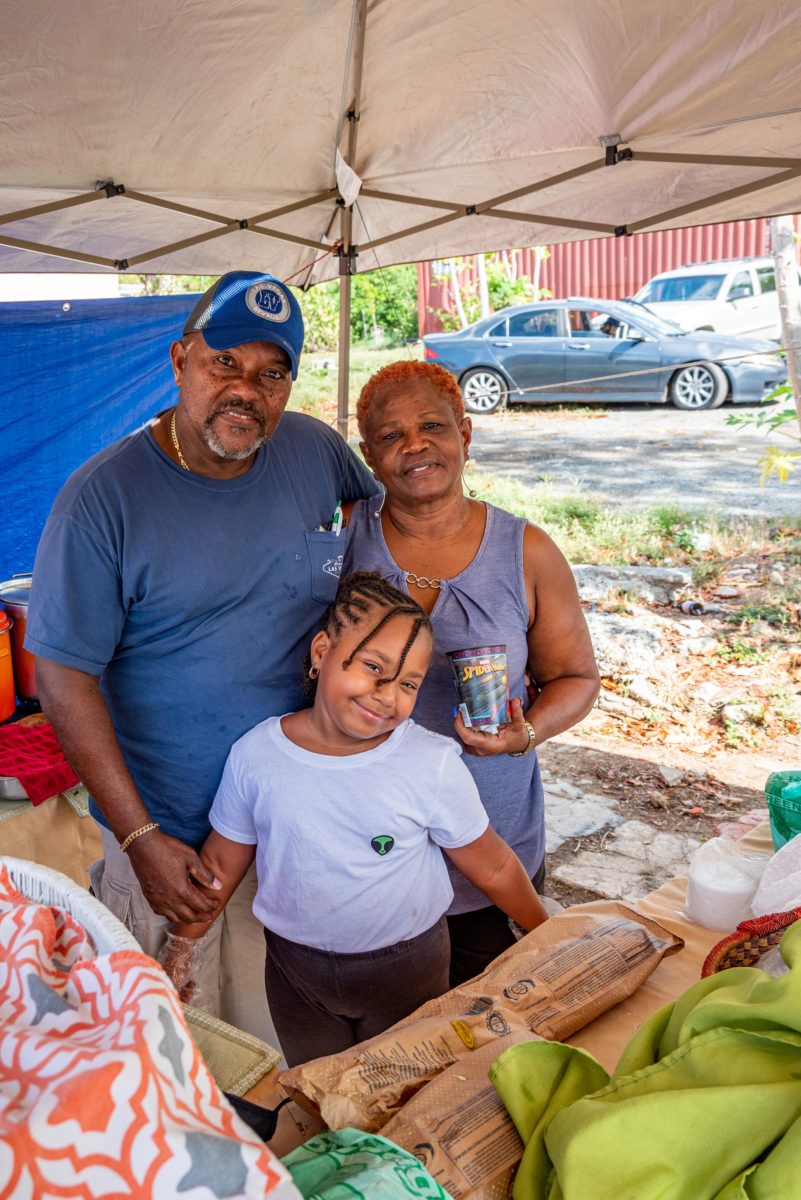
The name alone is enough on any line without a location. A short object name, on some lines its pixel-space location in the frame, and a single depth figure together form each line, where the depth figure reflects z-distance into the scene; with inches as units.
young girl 78.7
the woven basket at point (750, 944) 59.4
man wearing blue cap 84.7
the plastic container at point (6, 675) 135.0
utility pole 238.8
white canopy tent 112.6
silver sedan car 518.9
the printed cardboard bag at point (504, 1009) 54.1
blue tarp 183.5
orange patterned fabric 27.2
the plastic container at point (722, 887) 77.0
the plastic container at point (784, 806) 80.1
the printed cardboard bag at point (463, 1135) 48.4
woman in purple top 96.5
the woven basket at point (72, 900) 37.3
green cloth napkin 41.9
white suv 567.2
